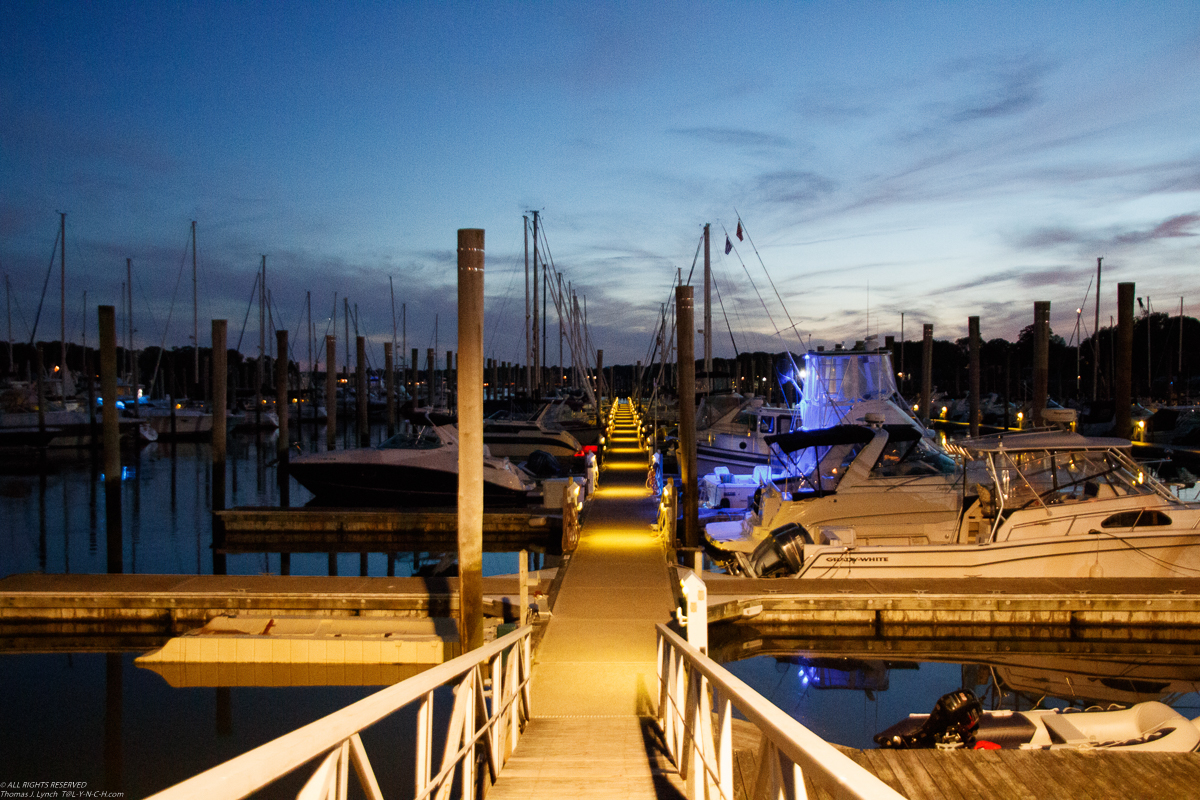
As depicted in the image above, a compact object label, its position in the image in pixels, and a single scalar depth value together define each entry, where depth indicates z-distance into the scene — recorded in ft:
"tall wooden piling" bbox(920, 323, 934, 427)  130.41
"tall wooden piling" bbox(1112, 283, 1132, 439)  65.62
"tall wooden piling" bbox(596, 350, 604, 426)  206.28
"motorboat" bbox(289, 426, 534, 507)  80.64
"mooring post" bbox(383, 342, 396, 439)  151.64
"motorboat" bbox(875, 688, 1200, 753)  23.15
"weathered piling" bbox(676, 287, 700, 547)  55.16
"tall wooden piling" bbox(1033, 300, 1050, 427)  80.38
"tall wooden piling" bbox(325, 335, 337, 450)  112.16
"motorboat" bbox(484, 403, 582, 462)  108.47
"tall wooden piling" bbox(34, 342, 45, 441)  141.69
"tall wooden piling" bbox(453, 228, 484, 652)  26.55
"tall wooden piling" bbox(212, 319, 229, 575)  70.79
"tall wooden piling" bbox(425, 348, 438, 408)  195.86
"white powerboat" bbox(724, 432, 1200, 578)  41.57
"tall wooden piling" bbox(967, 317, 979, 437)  114.73
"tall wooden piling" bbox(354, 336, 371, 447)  131.64
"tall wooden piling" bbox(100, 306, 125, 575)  59.41
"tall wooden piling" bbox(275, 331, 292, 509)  87.35
